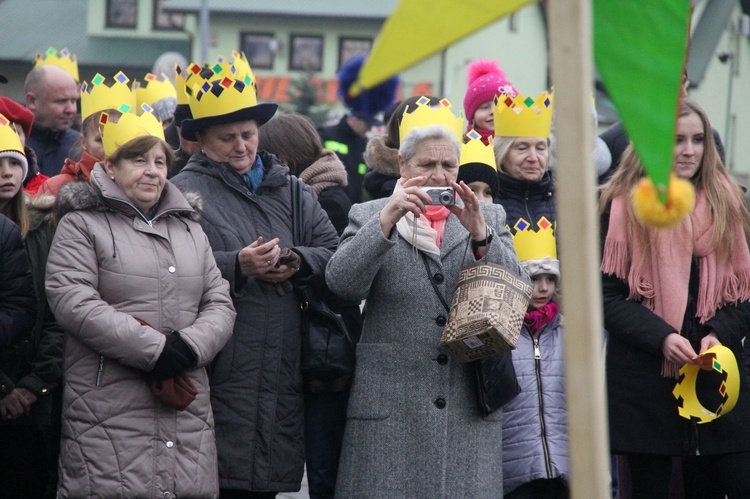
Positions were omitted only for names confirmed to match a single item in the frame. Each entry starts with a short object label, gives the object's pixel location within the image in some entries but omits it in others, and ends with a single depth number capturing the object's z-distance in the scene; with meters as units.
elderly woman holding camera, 8.77
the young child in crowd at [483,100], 11.92
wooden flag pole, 3.86
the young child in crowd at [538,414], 9.31
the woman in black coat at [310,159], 11.44
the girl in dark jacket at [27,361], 9.43
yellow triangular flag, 4.12
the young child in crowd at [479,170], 10.01
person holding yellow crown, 9.55
